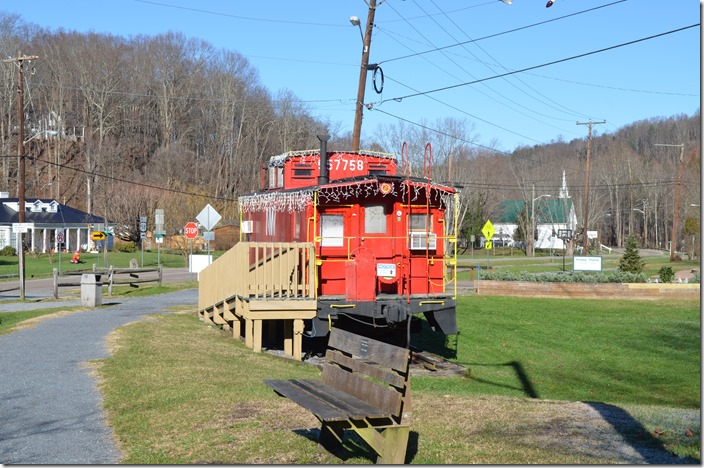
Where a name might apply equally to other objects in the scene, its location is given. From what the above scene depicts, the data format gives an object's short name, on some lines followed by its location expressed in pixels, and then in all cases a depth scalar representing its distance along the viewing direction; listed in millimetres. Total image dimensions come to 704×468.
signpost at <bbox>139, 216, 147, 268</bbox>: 44309
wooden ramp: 16578
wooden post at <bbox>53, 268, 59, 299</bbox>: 29109
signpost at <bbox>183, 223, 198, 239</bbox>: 33488
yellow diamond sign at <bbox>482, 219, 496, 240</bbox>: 43156
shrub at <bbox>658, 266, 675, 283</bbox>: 35469
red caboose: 16609
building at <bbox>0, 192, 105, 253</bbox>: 66812
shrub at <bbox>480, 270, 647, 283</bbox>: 32938
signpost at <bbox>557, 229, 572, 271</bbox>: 60988
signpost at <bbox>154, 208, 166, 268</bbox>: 34288
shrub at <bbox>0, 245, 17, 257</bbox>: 62928
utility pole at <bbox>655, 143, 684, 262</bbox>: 51591
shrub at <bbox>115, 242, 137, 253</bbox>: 69062
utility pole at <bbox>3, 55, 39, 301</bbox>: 30656
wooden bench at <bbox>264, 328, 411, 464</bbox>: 7074
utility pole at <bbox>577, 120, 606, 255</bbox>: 53531
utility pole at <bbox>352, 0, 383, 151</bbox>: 28125
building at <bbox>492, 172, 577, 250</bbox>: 92062
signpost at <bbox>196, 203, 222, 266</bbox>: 29781
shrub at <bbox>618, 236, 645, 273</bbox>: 42594
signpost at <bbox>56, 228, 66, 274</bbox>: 45725
